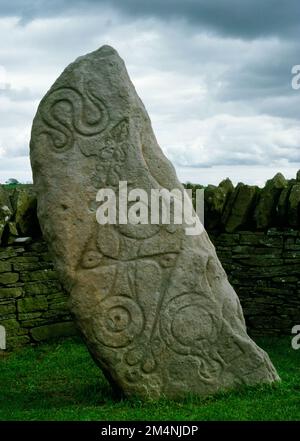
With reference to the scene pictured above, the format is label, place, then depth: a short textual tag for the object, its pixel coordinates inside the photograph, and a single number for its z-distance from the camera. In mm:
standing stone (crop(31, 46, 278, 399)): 6406
